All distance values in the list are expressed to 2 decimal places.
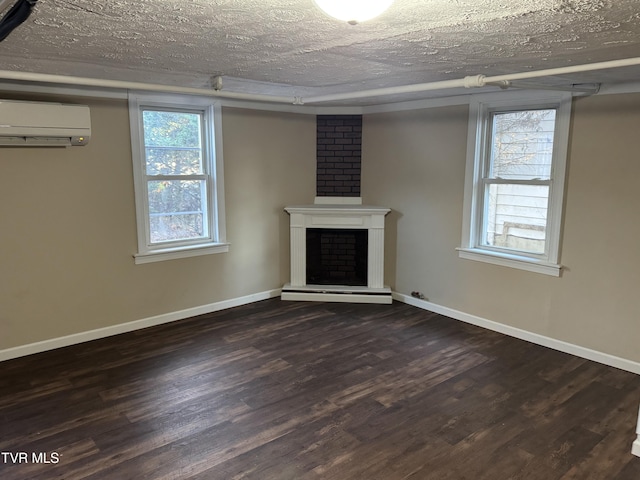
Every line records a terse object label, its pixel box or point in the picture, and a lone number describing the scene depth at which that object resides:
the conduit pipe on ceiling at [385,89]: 2.51
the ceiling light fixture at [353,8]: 1.52
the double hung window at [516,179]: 3.99
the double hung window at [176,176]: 4.38
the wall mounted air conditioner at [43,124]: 3.38
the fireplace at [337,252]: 5.30
